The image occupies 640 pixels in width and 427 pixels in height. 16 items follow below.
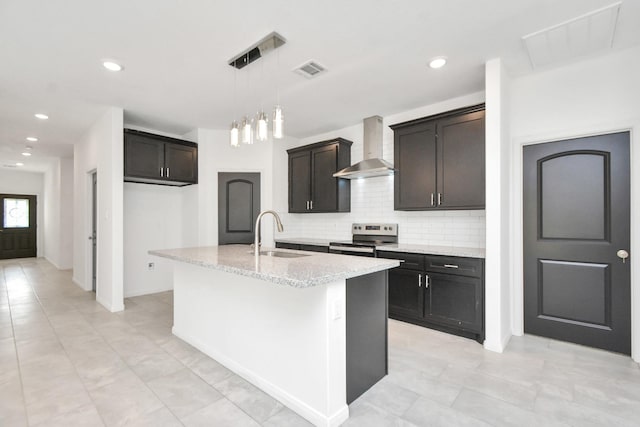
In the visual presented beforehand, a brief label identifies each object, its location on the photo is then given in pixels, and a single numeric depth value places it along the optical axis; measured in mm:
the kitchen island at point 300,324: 1875
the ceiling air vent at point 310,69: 2971
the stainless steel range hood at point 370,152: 4246
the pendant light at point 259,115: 2347
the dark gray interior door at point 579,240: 2795
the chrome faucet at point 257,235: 2718
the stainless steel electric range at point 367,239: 4051
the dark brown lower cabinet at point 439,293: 3111
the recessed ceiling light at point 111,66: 2906
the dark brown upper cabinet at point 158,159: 4418
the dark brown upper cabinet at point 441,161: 3381
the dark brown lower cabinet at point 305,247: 4598
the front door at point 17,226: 9047
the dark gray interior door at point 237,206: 5223
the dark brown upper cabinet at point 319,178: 4809
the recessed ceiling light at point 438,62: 2862
